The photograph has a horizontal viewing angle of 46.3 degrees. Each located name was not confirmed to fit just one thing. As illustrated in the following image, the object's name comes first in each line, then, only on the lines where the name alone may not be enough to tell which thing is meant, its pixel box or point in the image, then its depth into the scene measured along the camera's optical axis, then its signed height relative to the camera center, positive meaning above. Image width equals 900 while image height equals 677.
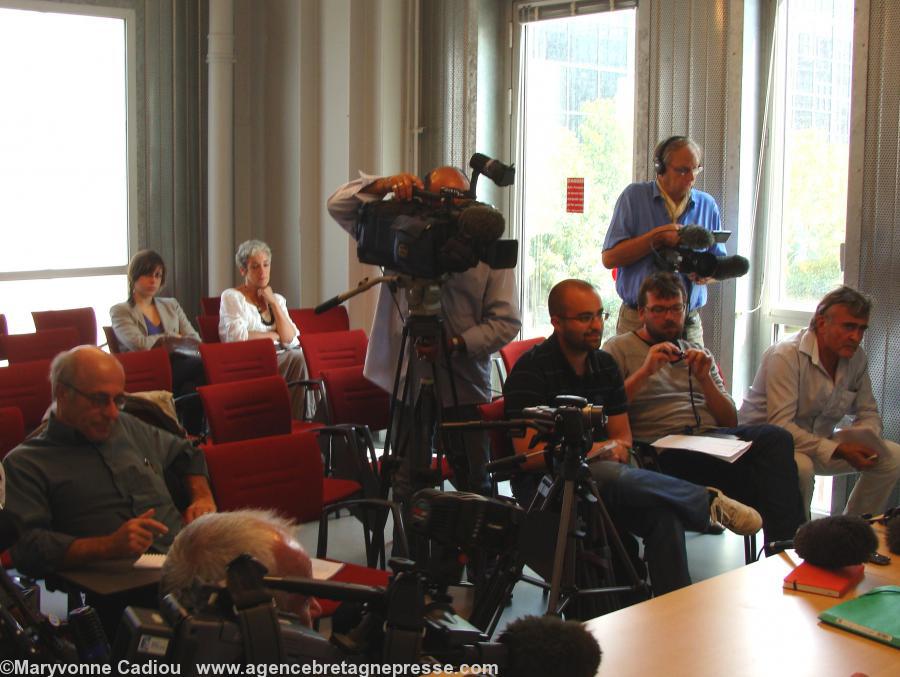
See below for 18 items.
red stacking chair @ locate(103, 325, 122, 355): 5.88 -0.66
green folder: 2.03 -0.77
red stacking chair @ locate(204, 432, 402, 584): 3.12 -0.77
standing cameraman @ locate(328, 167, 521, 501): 3.87 -0.41
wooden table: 1.91 -0.79
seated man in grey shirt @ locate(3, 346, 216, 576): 2.73 -0.70
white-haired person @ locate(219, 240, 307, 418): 6.06 -0.53
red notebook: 2.26 -0.77
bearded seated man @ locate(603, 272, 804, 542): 3.86 -0.72
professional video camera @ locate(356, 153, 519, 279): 3.46 -0.03
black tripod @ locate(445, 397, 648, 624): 2.62 -0.89
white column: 7.14 +0.49
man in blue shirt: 4.49 +0.03
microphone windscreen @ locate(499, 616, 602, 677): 1.20 -0.49
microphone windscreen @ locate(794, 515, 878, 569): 2.34 -0.70
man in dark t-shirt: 3.39 -0.77
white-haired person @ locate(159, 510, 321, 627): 1.77 -0.55
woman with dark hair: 5.85 -0.59
